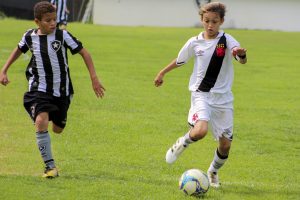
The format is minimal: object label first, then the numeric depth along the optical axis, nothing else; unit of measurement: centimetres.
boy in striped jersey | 1511
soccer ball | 1387
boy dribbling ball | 1500
